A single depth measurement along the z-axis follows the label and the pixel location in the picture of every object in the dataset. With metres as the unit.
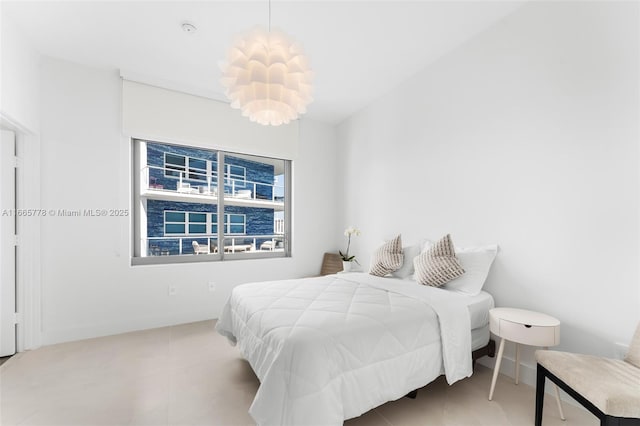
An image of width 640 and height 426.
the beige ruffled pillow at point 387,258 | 2.75
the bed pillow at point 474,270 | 2.20
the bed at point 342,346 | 1.29
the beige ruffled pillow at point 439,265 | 2.24
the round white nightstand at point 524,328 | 1.64
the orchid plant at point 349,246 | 3.61
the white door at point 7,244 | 2.43
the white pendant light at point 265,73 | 1.59
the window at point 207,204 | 3.29
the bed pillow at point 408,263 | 2.77
